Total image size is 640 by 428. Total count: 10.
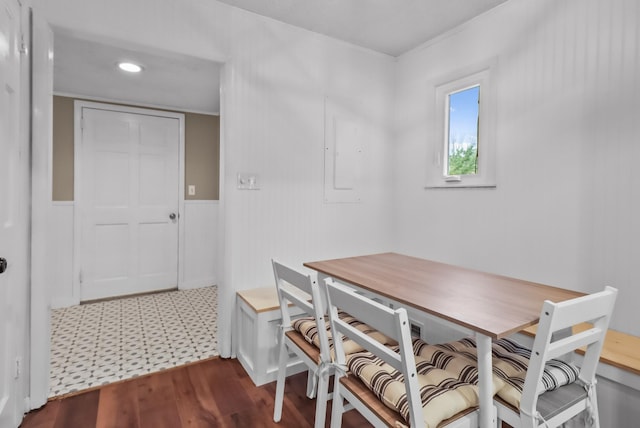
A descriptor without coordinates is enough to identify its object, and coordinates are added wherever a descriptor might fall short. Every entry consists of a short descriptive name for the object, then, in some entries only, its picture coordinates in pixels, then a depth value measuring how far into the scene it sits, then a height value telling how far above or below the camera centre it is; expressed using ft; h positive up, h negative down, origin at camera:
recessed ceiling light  8.88 +3.63
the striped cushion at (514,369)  3.68 -1.85
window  7.71 +1.86
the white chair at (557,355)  3.16 -1.59
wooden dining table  3.45 -1.11
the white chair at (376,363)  3.20 -1.55
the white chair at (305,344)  4.50 -2.06
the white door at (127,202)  11.66 +0.09
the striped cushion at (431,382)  3.45 -1.91
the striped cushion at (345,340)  4.60 -1.84
